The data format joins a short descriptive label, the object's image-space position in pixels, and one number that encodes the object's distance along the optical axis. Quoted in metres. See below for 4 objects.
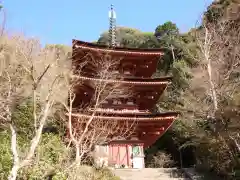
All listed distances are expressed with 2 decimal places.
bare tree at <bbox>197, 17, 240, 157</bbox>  12.80
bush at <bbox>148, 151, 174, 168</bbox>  21.31
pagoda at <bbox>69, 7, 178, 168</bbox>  14.30
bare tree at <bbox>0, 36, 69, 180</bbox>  12.68
